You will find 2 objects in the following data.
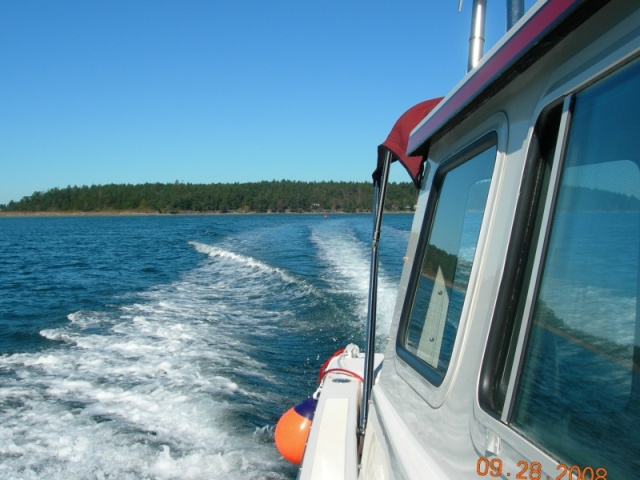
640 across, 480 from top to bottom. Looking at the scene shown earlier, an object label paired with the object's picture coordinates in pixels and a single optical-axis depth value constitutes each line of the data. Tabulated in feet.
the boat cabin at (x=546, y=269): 3.52
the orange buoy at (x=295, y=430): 11.91
